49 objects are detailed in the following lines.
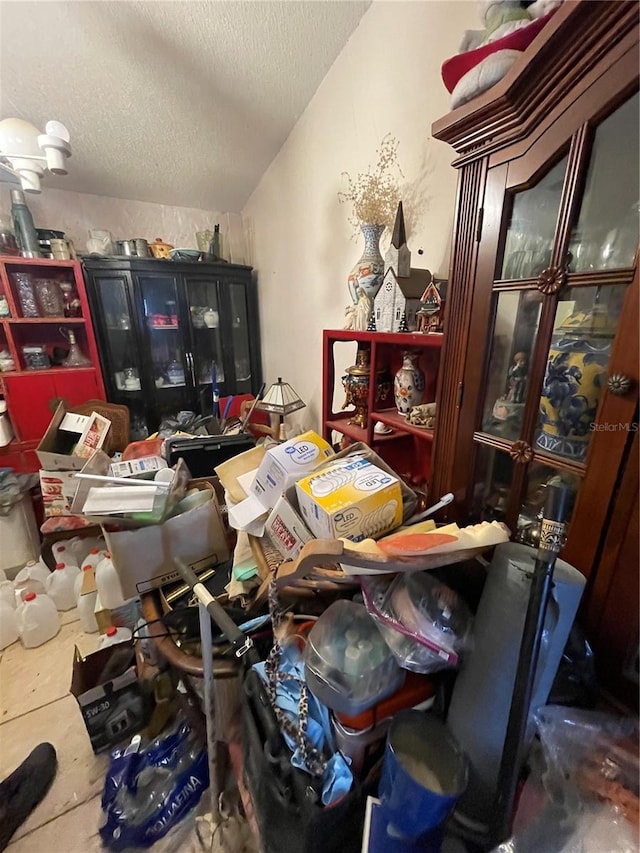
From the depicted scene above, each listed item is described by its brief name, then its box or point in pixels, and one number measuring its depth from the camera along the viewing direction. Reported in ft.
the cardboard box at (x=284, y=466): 2.74
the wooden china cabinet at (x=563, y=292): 1.39
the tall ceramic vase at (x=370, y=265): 3.52
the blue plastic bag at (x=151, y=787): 2.80
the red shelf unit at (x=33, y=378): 5.91
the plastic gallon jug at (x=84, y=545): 5.27
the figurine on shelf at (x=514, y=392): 1.94
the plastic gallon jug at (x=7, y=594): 4.74
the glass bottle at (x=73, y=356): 6.73
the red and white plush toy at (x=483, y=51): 1.64
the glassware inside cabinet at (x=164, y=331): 6.79
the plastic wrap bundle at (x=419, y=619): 1.76
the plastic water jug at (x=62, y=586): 5.12
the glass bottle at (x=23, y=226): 5.72
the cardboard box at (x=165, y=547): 2.97
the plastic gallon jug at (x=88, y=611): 4.74
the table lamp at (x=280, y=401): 5.22
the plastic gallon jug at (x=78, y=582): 4.81
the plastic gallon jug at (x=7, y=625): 4.63
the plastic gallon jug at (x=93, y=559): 4.75
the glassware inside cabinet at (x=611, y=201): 1.39
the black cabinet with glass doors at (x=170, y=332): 6.54
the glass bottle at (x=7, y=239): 5.83
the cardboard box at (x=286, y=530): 2.39
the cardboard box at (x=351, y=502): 2.08
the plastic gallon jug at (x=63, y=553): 5.23
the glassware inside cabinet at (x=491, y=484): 2.10
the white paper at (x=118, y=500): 2.81
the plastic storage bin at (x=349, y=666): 1.78
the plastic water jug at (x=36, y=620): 4.60
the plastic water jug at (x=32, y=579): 4.82
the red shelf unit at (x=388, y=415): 3.35
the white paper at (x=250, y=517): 2.85
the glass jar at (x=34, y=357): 6.22
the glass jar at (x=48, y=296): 6.23
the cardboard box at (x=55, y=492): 5.16
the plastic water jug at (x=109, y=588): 3.93
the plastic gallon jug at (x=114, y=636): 4.05
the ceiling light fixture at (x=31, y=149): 3.70
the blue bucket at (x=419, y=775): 1.46
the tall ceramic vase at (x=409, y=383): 3.22
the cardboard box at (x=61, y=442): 5.13
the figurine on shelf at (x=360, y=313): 3.69
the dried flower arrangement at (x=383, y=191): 3.73
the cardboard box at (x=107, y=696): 3.31
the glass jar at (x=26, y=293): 6.02
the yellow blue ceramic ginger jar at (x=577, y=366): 1.54
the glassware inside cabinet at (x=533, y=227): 1.68
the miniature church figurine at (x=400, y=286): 3.12
